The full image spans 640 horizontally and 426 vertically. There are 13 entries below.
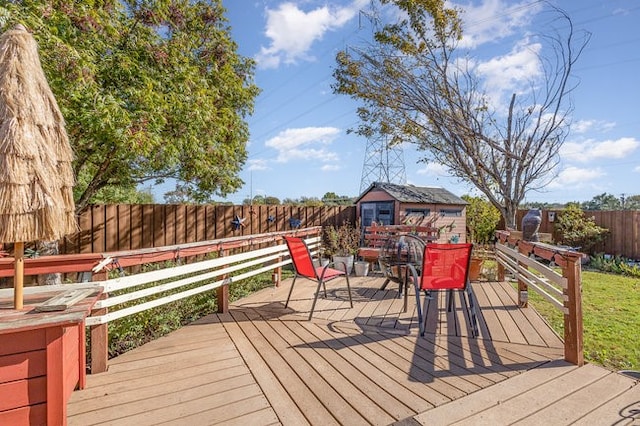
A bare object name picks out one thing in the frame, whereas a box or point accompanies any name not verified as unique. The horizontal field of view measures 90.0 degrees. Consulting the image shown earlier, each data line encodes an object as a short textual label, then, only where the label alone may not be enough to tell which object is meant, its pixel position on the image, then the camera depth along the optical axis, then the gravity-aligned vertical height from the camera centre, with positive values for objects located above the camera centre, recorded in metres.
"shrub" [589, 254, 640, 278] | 7.75 -1.33
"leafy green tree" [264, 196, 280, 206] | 19.86 +1.14
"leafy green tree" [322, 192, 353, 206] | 25.05 +1.74
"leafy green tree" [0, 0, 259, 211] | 3.93 +2.01
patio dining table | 4.44 -0.59
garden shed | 9.72 +0.27
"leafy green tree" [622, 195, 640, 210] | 12.77 +0.43
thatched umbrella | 1.60 +0.35
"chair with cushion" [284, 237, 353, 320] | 3.95 -0.58
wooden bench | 6.96 -0.47
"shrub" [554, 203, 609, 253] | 9.66 -0.47
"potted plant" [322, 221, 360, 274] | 6.88 -0.70
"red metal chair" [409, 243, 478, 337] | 3.32 -0.57
